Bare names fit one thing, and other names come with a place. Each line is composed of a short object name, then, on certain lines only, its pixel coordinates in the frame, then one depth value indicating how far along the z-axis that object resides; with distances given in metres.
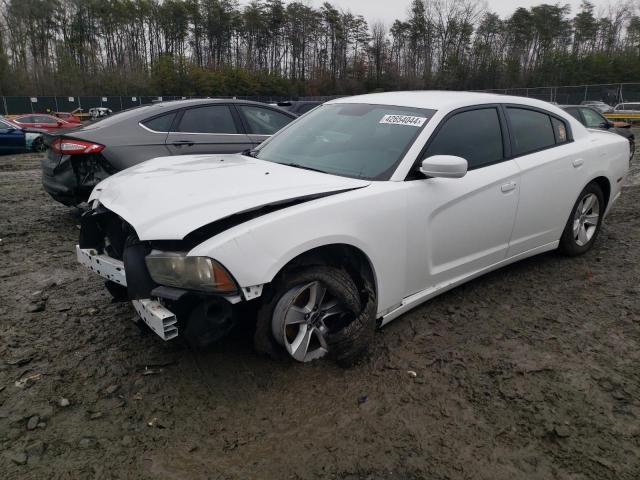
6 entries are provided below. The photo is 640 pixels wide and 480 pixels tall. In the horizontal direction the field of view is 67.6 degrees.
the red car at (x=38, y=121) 18.39
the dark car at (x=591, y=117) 9.93
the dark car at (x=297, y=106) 11.82
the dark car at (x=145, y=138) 5.04
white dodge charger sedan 2.33
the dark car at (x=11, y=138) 14.77
